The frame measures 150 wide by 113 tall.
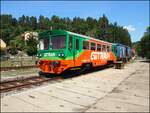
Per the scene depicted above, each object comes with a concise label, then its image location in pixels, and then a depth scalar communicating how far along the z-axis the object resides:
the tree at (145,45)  26.36
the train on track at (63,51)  7.08
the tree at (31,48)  27.79
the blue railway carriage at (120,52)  14.00
